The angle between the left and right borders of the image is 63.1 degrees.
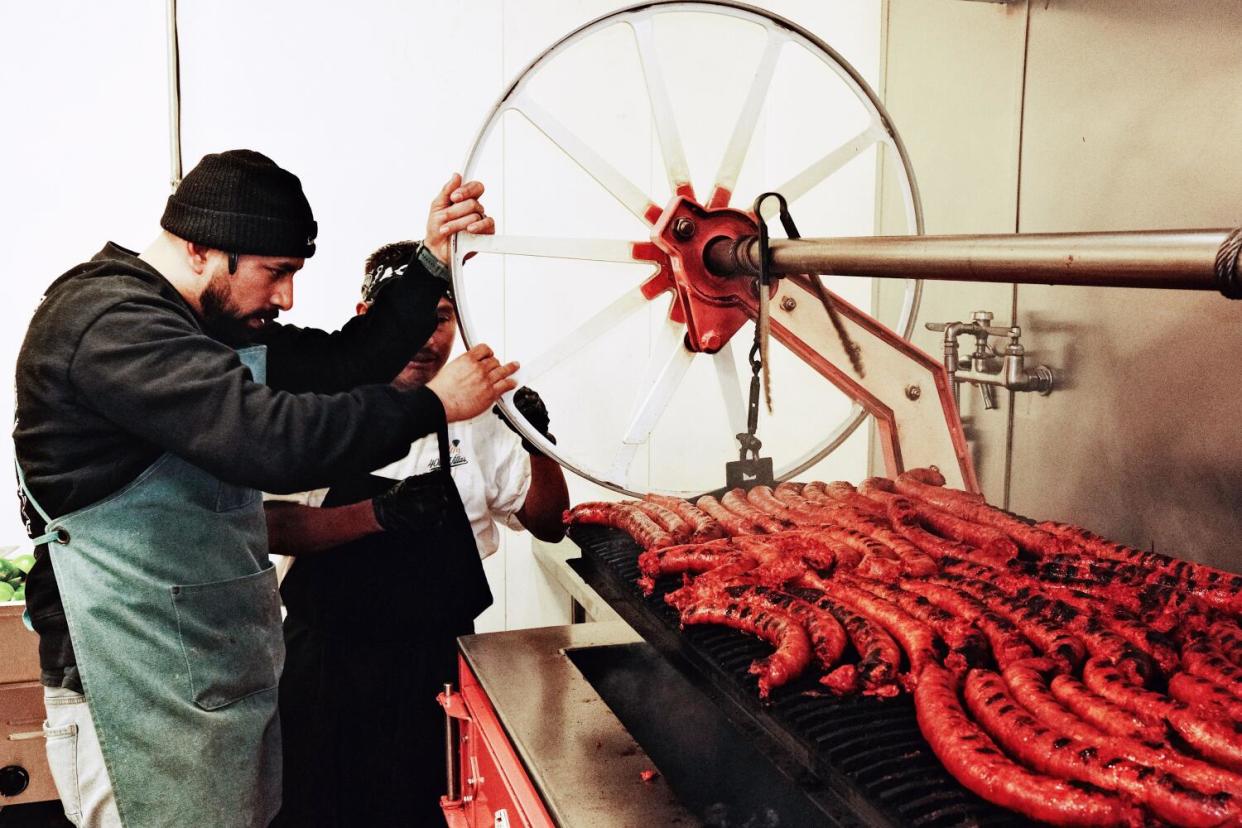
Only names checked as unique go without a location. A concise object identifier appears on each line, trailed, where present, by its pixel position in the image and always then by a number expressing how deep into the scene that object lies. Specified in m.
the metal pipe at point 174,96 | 3.56
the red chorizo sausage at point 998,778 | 1.05
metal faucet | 3.13
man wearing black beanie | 1.83
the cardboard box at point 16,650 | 3.17
